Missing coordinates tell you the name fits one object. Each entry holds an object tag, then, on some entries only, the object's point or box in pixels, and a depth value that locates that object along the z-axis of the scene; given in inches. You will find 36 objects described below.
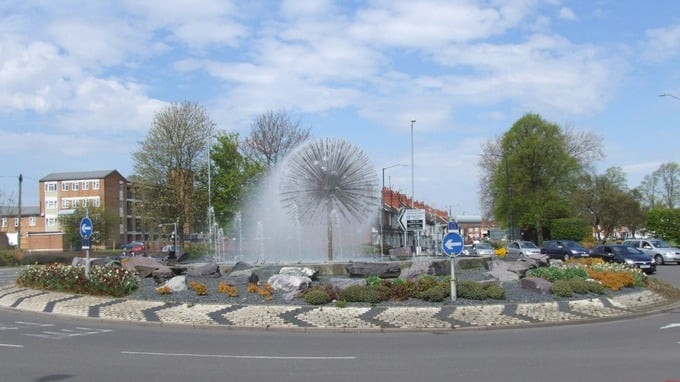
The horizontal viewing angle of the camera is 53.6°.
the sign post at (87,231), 857.8
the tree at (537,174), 2979.8
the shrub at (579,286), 759.1
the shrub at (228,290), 756.2
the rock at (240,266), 980.3
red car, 2725.1
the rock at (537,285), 761.6
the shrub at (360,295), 695.7
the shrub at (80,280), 818.8
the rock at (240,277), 843.4
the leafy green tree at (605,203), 3075.8
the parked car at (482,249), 2032.5
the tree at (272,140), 2363.4
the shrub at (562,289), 740.0
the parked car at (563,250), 1729.8
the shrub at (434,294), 700.0
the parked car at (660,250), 1728.6
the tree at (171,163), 2234.3
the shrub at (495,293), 711.6
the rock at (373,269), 936.9
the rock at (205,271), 971.3
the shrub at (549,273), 833.3
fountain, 1221.7
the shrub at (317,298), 698.8
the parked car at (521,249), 1945.6
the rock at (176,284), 798.5
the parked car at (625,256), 1330.0
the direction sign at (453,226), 733.5
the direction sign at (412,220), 1289.4
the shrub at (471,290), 713.6
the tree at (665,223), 2519.7
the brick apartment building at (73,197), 4328.2
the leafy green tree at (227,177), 2266.2
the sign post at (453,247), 703.1
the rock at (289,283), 759.1
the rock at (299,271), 864.2
